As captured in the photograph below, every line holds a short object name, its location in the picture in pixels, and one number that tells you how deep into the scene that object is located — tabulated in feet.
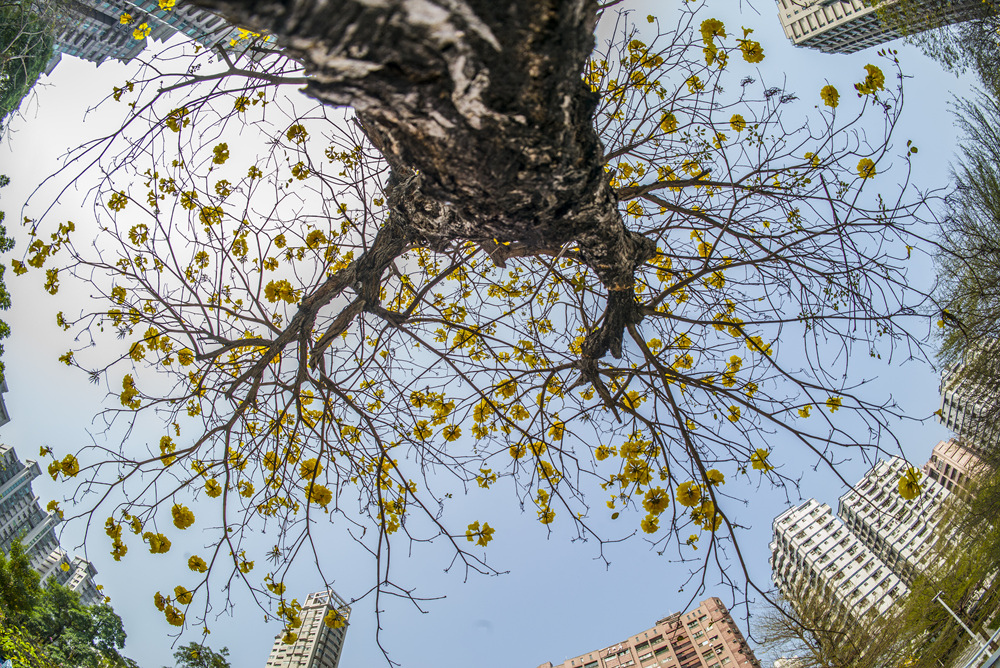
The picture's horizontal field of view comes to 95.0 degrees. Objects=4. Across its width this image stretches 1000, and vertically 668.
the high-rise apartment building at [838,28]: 68.08
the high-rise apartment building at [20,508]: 108.68
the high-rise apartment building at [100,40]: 73.06
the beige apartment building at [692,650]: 95.30
